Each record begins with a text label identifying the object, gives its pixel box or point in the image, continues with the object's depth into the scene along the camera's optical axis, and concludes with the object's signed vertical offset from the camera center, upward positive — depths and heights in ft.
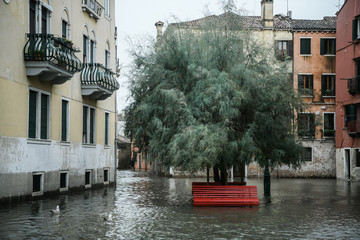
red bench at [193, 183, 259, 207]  53.47 -6.17
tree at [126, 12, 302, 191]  52.13 +4.25
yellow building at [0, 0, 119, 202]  55.57 +5.66
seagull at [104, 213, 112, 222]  41.48 -6.63
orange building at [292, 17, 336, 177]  137.18 +16.92
